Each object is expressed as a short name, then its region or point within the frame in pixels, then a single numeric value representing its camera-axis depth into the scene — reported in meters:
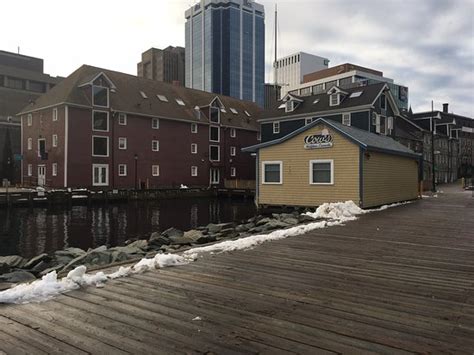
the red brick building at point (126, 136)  37.91
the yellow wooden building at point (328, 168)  17.84
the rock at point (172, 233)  14.07
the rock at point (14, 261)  10.12
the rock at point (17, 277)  7.03
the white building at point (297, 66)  148.50
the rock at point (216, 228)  13.56
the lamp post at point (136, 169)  41.46
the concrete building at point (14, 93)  46.88
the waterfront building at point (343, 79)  100.48
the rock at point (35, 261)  9.85
